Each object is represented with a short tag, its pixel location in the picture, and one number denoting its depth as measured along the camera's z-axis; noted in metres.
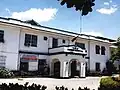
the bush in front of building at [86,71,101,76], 17.33
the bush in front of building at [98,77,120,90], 6.38
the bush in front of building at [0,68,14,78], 12.30
